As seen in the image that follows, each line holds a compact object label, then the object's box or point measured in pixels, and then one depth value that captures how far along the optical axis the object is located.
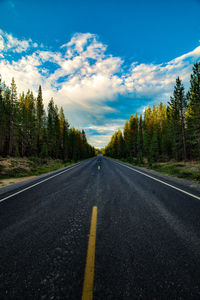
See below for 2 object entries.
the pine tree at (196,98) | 16.80
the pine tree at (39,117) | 31.27
